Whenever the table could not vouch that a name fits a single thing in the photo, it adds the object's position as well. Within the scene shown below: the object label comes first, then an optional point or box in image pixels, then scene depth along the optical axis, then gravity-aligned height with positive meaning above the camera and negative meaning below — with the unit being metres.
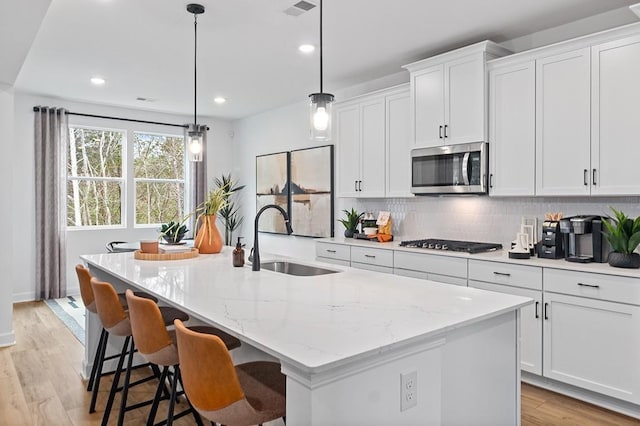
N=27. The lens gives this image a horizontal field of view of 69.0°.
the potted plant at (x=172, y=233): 3.77 -0.22
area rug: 4.64 -1.21
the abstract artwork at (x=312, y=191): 5.73 +0.19
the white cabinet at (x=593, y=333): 2.76 -0.79
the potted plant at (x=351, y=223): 5.13 -0.18
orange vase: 3.55 -0.25
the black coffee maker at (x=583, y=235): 3.17 -0.21
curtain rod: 5.86 +1.23
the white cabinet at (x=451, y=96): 3.69 +0.93
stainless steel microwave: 3.71 +0.32
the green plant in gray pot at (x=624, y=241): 2.88 -0.21
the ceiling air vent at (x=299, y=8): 3.15 +1.37
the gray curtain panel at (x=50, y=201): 5.89 +0.06
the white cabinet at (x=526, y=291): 3.17 -0.59
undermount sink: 2.96 -0.41
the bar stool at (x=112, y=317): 2.54 -0.62
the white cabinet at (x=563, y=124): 3.15 +0.58
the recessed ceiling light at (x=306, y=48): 3.99 +1.38
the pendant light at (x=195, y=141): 3.57 +0.51
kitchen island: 1.33 -0.41
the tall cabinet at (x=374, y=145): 4.48 +0.63
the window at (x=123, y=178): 6.44 +0.41
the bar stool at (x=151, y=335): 2.04 -0.58
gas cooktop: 3.71 -0.32
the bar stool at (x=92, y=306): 2.93 -0.65
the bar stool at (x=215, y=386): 1.48 -0.59
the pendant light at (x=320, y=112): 2.46 +0.50
